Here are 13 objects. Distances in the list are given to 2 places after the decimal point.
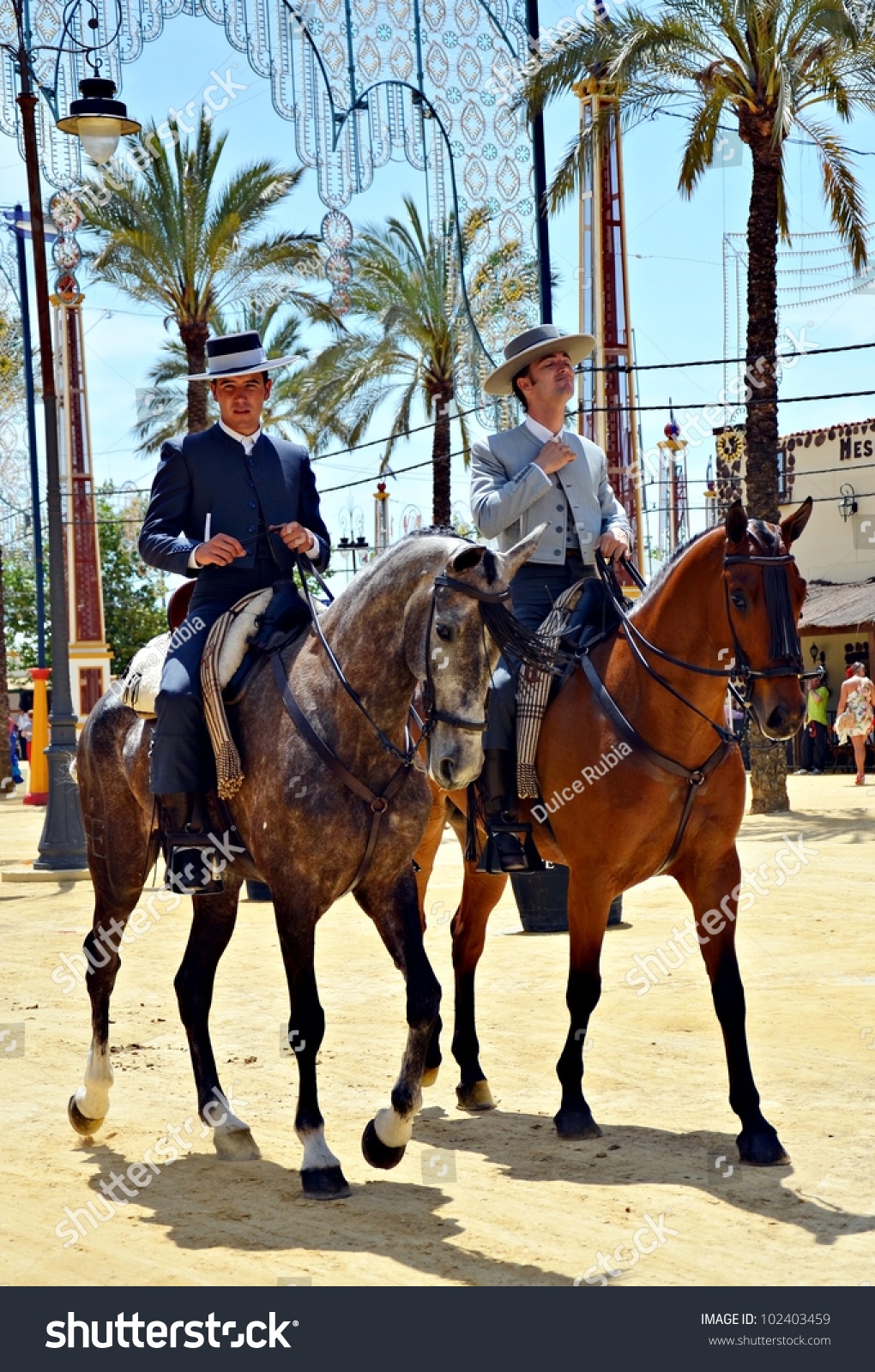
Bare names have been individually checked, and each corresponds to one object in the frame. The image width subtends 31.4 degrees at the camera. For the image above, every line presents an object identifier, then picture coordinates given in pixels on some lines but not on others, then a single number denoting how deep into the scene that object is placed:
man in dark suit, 6.50
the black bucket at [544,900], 11.38
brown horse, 6.31
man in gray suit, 7.26
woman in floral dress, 26.12
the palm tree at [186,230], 25.86
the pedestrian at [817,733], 29.59
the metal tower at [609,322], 23.20
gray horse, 5.49
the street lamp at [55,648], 17.11
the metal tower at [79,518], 31.64
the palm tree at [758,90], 18.84
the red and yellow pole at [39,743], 30.50
